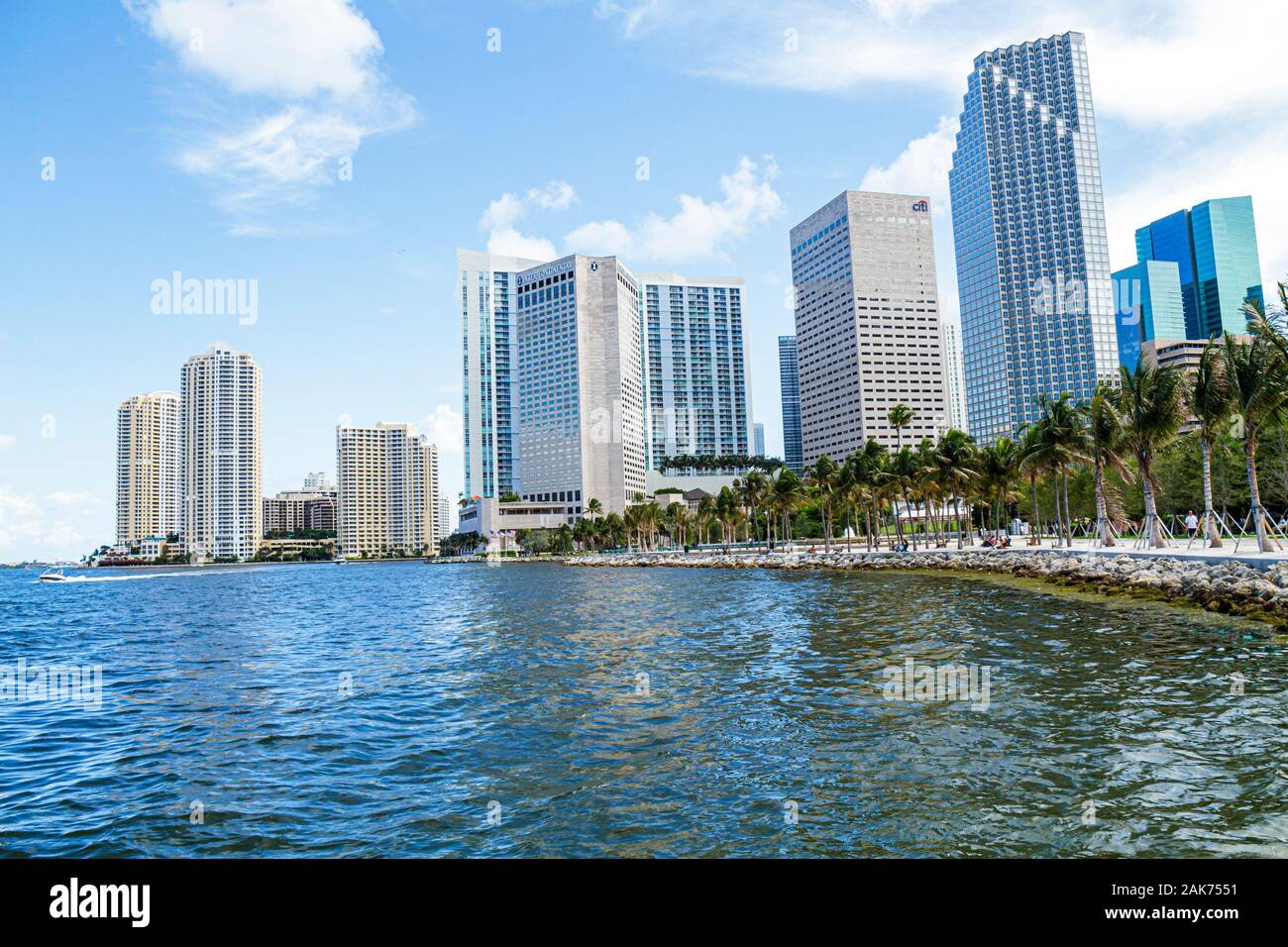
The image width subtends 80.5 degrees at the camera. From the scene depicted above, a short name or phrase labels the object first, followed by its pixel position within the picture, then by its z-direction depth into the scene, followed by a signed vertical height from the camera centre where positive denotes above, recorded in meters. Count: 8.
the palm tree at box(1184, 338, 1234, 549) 41.53 +5.77
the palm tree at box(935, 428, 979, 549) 84.50 +6.36
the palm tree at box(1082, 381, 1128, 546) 56.25 +5.91
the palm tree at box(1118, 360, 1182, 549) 49.31 +6.34
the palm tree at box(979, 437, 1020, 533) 80.62 +5.32
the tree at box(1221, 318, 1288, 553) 35.32 +5.91
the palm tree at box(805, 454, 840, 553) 108.25 +6.34
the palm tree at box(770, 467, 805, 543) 113.12 +5.02
